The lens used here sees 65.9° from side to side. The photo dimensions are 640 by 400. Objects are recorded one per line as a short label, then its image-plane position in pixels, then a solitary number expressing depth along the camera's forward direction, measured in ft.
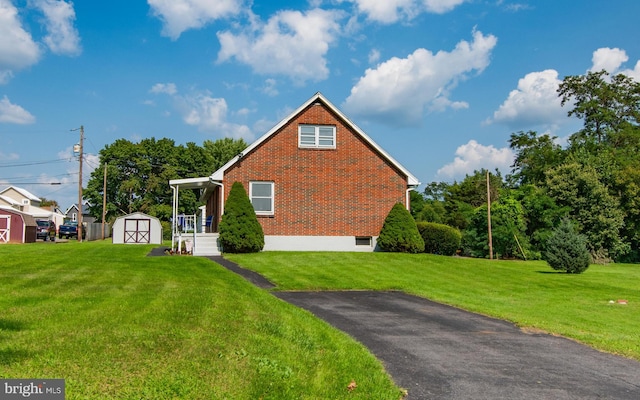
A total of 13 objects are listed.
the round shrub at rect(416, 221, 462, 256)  89.86
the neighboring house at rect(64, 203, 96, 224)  332.10
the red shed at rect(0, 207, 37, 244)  144.05
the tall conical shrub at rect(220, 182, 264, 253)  74.69
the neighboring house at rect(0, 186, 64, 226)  222.48
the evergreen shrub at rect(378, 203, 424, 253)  81.61
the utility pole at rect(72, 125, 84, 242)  154.45
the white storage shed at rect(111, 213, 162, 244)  157.99
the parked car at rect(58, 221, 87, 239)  187.35
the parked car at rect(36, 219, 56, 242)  177.58
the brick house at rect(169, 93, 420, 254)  81.20
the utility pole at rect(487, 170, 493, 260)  106.47
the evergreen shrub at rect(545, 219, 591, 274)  71.61
